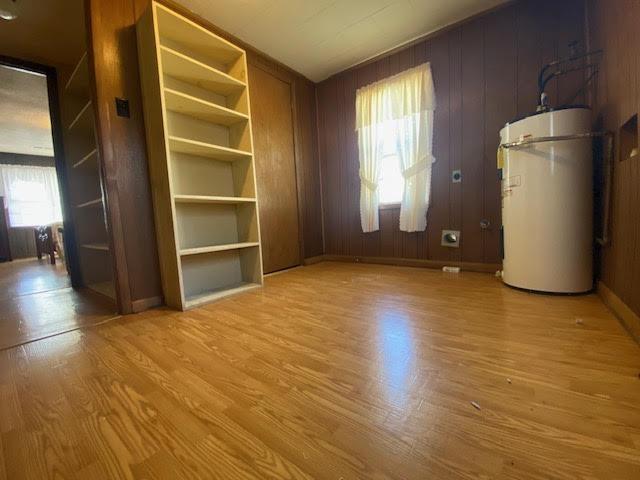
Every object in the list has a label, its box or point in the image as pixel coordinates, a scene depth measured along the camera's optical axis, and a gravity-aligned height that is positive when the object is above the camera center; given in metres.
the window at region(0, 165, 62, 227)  5.71 +0.91
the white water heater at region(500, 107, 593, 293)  1.50 +0.04
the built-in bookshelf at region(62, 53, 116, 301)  2.40 +0.42
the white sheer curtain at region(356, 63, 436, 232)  2.49 +0.81
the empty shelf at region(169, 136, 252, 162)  1.75 +0.54
